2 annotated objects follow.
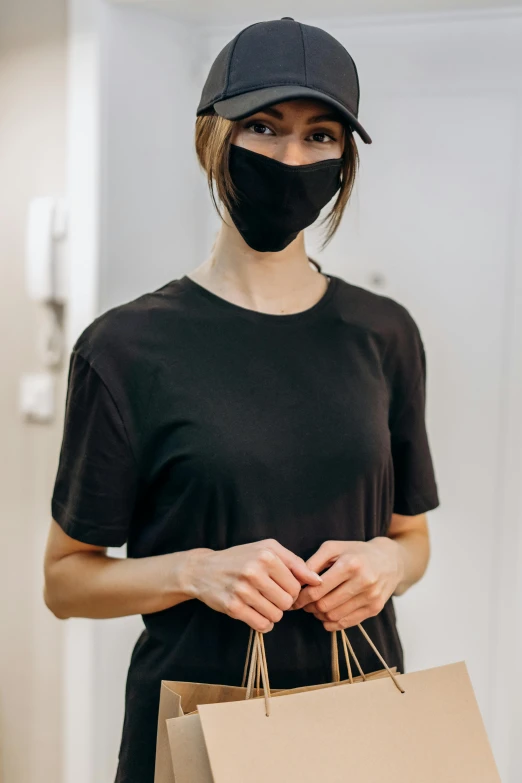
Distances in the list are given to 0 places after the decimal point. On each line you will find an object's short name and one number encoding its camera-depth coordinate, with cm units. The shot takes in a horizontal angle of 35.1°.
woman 97
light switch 177
